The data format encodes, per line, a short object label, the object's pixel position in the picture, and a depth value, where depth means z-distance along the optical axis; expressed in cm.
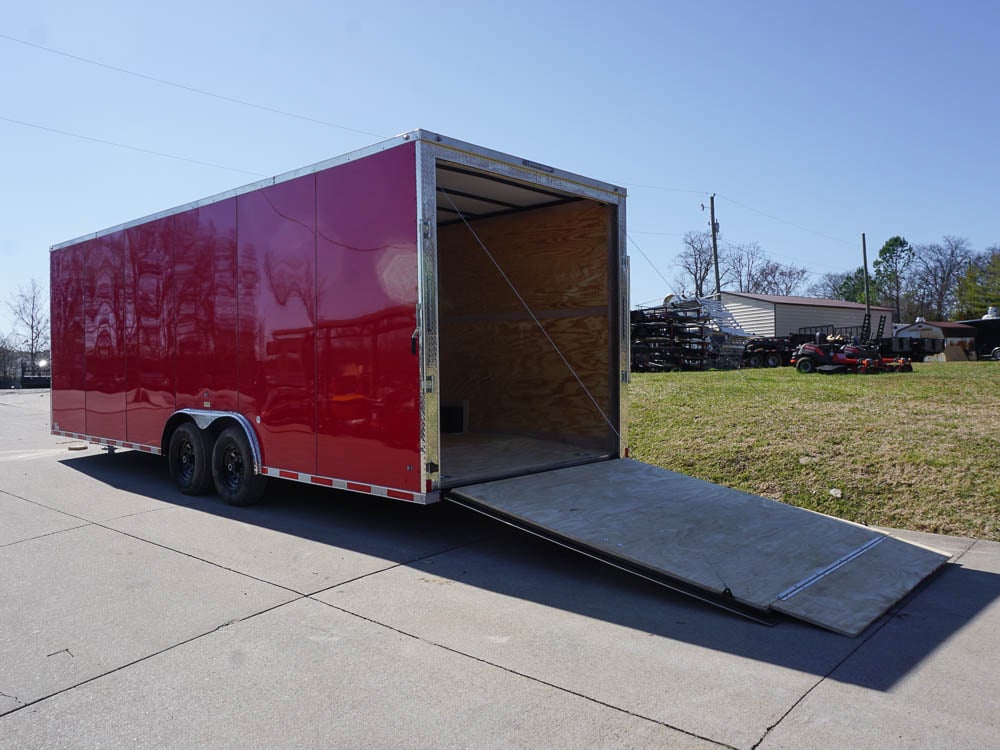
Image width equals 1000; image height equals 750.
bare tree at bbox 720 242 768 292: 6638
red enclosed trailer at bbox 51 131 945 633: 568
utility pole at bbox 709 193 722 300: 3822
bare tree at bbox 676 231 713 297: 6159
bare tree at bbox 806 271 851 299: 8188
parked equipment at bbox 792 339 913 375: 1928
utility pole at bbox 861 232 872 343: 2825
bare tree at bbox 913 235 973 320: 7425
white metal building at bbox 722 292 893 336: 3747
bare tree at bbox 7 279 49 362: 5972
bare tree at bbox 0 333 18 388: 6606
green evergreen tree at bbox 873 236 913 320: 7965
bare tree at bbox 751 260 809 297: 6862
